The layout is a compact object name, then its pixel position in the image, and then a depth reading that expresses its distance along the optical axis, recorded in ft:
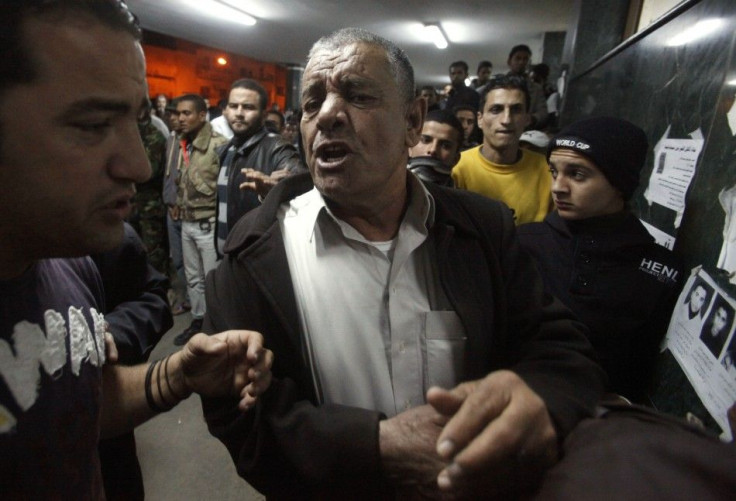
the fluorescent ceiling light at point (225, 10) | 26.09
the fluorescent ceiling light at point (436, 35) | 29.12
